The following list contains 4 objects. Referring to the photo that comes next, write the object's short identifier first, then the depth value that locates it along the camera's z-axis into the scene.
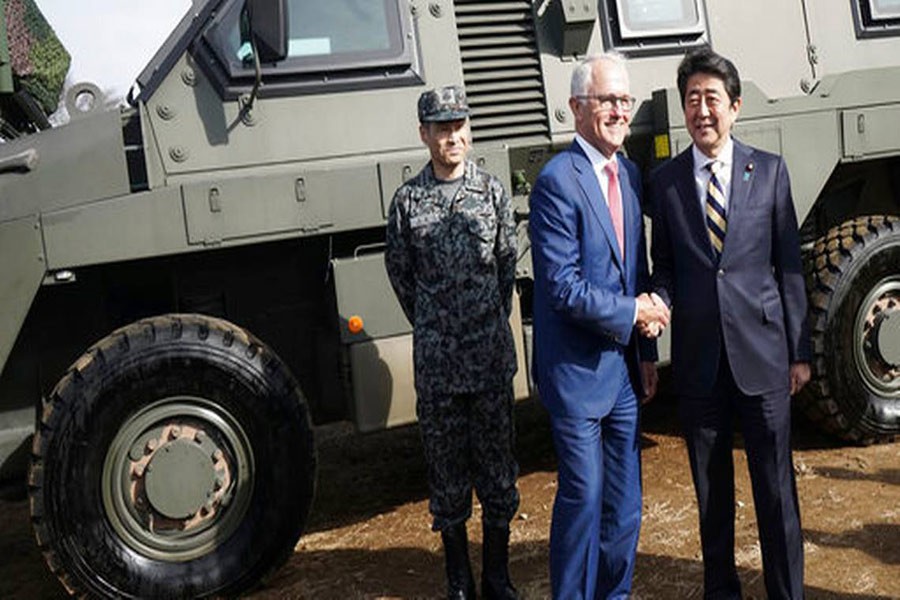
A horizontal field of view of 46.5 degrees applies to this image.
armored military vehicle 3.89
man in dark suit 3.16
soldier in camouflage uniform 3.61
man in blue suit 3.10
